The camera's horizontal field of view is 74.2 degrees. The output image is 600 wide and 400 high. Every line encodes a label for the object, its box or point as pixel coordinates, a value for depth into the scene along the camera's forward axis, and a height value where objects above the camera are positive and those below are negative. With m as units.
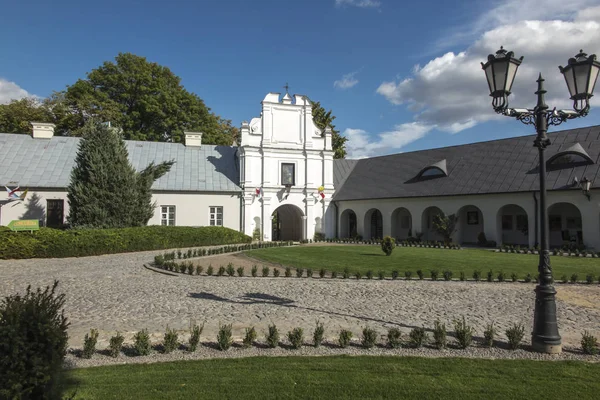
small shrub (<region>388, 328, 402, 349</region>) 6.40 -1.82
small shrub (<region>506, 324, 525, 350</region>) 6.32 -1.76
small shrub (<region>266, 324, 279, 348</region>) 6.31 -1.78
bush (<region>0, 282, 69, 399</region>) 3.19 -1.03
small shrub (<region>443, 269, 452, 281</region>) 12.90 -1.60
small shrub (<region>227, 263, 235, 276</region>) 13.66 -1.56
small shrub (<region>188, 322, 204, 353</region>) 6.13 -1.78
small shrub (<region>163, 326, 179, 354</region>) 6.07 -1.79
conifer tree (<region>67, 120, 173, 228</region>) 20.86 +2.25
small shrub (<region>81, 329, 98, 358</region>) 5.81 -1.78
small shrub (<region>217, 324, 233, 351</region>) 6.17 -1.77
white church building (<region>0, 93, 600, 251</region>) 23.69 +2.93
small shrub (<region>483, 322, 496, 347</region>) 6.47 -1.82
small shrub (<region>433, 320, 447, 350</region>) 6.36 -1.78
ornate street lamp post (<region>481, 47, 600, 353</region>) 6.20 +1.92
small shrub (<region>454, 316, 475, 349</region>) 6.36 -1.78
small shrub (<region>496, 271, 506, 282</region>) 12.65 -1.62
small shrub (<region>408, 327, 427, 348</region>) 6.41 -1.80
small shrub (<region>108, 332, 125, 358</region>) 5.88 -1.78
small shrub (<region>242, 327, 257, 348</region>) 6.30 -1.79
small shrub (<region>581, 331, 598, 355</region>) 6.16 -1.85
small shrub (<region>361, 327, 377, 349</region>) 6.37 -1.81
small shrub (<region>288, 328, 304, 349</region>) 6.32 -1.78
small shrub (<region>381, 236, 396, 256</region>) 18.83 -0.91
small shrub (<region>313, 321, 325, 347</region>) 6.40 -1.78
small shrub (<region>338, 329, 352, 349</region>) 6.41 -1.83
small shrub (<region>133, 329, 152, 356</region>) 5.96 -1.79
